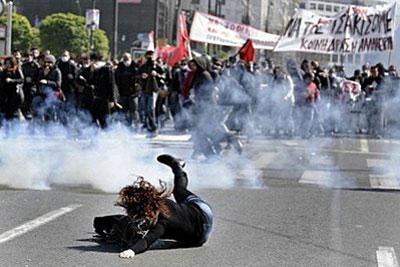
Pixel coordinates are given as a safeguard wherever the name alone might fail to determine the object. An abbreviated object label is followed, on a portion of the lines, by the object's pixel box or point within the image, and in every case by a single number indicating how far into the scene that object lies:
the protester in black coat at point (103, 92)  18.55
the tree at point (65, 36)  80.75
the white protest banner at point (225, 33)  32.00
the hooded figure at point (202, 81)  16.38
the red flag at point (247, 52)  27.08
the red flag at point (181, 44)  30.56
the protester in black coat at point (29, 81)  20.84
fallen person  8.39
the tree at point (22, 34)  78.69
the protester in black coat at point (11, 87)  18.72
